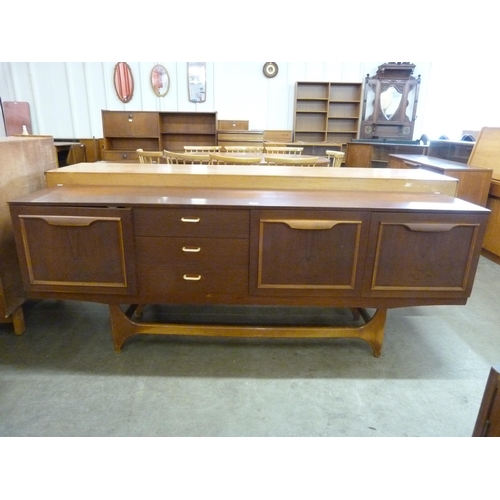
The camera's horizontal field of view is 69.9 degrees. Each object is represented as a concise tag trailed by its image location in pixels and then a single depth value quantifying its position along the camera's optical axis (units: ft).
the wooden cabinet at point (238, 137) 17.99
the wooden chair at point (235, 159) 8.55
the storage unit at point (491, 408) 2.20
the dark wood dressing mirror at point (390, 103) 20.35
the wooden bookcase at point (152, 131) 16.55
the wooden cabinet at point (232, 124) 21.67
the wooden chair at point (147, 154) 10.48
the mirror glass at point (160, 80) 21.58
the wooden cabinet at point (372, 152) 16.69
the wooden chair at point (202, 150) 12.88
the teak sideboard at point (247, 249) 4.81
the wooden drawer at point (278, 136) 22.11
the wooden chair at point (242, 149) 11.94
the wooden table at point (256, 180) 6.00
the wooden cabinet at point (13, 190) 5.59
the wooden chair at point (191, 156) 9.29
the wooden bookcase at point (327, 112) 21.13
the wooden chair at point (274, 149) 13.63
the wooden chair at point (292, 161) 8.15
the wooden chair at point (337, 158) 10.43
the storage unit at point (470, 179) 10.02
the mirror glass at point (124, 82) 21.45
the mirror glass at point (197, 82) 21.71
